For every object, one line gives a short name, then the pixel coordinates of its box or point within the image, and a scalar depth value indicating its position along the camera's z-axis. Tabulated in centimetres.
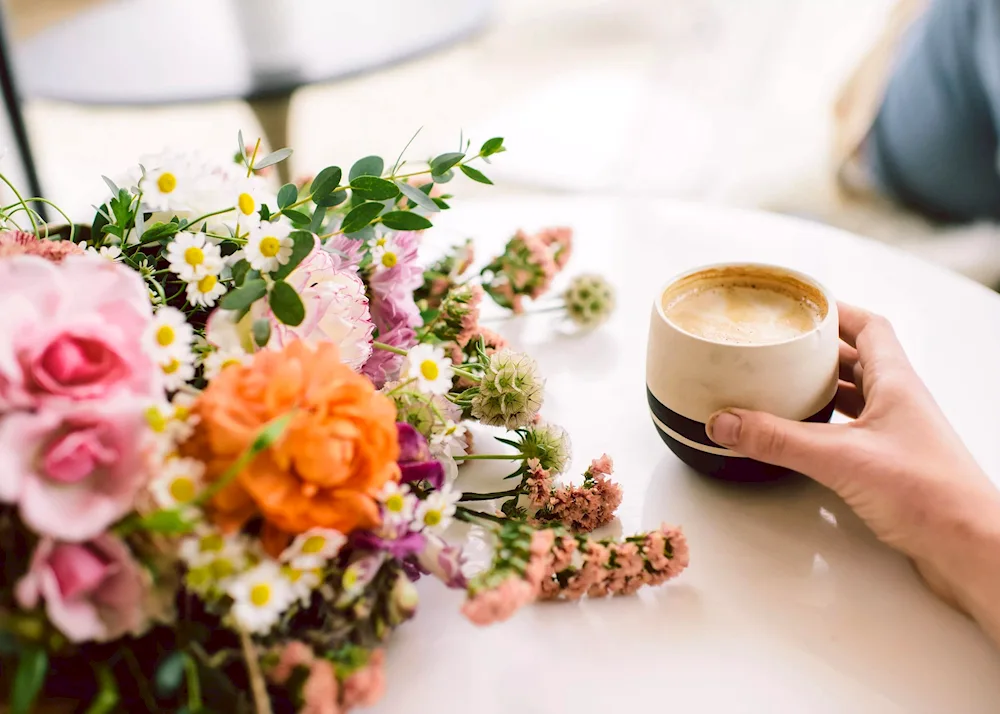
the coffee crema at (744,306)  67
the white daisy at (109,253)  58
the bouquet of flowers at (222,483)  41
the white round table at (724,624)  54
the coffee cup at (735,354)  61
